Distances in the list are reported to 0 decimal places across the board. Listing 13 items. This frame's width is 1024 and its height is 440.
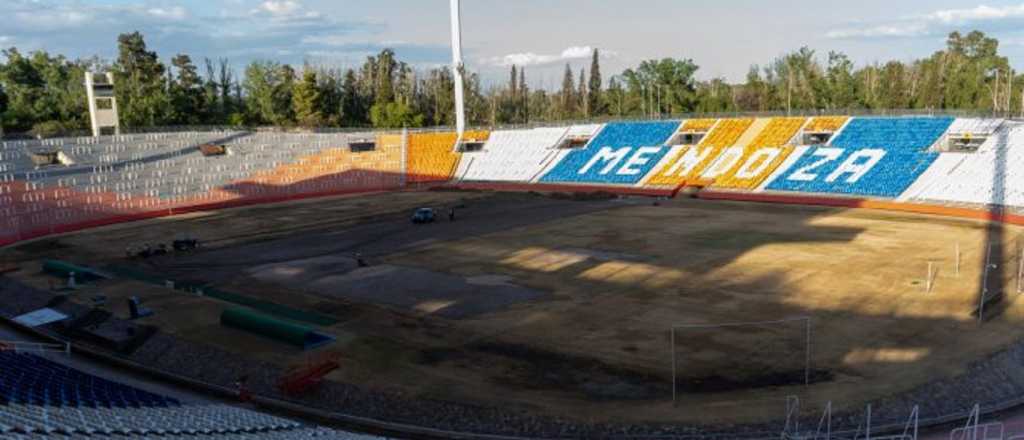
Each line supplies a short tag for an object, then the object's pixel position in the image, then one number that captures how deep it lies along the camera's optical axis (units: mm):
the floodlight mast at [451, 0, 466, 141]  96125
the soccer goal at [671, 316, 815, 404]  23953
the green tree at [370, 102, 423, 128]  126438
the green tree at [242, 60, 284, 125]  130375
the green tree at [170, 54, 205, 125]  115750
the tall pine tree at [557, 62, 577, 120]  158250
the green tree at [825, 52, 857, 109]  119875
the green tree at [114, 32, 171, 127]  110375
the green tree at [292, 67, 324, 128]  123125
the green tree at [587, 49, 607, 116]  156375
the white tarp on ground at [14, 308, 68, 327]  33438
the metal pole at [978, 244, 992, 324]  29406
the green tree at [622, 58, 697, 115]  139500
